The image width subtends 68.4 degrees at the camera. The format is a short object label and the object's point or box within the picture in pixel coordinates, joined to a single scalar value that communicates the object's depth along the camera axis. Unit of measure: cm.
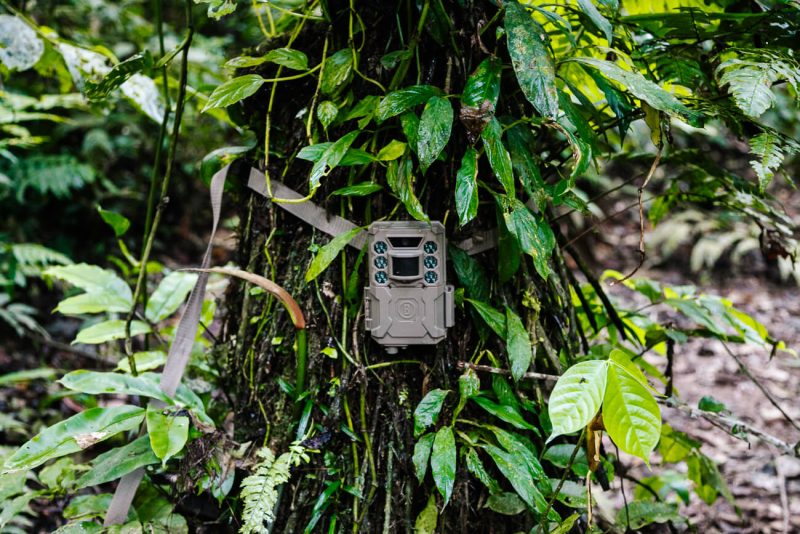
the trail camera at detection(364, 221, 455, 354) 132
